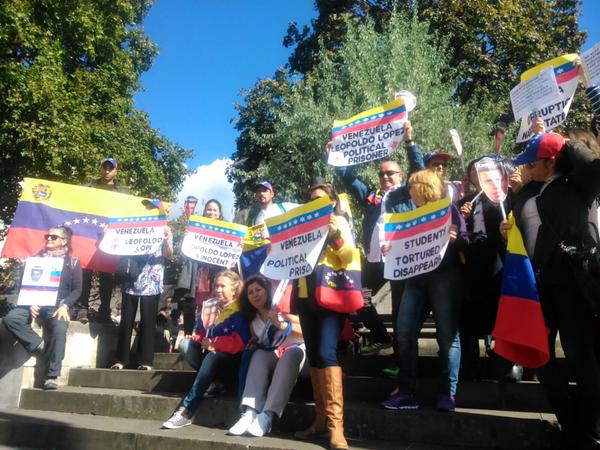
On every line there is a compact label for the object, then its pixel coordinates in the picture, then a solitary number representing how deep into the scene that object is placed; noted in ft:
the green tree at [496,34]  60.95
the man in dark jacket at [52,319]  20.20
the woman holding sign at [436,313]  13.92
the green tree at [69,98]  49.34
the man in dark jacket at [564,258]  11.16
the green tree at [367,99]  54.03
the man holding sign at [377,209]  16.48
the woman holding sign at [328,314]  13.75
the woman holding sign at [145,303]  21.25
